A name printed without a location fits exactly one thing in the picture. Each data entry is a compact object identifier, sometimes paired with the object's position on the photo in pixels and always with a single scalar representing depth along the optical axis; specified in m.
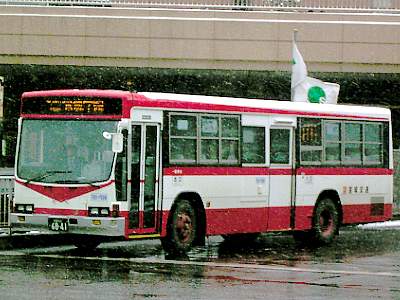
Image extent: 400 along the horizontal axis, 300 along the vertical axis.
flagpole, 27.66
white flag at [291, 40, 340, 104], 27.30
